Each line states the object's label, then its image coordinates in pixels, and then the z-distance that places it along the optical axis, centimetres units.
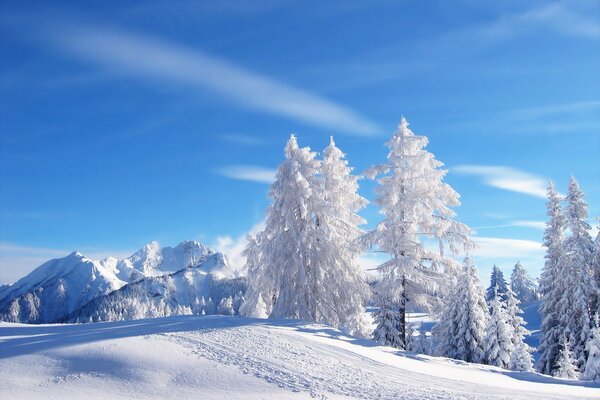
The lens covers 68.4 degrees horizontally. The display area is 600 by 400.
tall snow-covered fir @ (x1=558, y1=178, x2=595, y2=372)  3036
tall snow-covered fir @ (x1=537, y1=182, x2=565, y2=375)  3244
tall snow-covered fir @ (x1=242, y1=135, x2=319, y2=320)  2531
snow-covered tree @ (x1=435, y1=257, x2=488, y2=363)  3666
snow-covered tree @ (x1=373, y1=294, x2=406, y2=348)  2595
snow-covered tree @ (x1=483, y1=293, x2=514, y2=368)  3447
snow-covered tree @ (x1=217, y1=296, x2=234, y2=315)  16214
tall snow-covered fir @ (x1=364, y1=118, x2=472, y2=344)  2175
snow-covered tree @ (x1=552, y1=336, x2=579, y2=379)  2828
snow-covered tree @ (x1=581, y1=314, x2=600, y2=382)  2216
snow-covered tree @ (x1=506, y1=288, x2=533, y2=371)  3200
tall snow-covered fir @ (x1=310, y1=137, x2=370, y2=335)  2548
